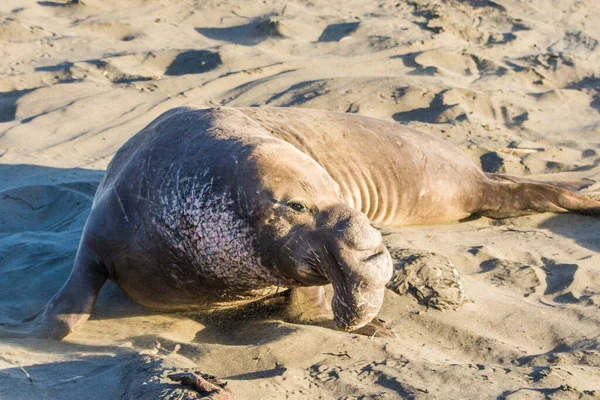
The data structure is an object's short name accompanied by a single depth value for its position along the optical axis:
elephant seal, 6.74
